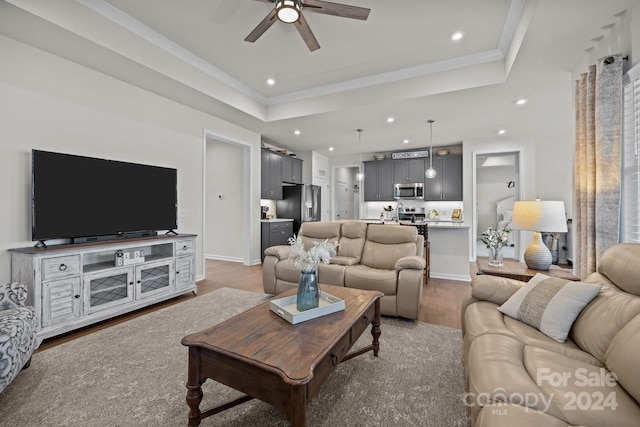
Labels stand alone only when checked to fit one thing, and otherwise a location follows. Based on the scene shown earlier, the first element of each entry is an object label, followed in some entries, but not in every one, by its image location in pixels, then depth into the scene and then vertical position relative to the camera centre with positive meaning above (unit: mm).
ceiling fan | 2111 +1596
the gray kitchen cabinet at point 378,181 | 7359 +850
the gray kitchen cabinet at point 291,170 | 6621 +1061
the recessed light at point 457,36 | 2902 +1891
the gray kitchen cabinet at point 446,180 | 6566 +759
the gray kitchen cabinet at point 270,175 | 5973 +834
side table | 2346 -545
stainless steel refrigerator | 6504 +198
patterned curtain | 2201 +428
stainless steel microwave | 6949 +519
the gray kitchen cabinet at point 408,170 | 7004 +1068
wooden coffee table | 1191 -684
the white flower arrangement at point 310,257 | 1819 -300
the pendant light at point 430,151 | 5113 +1460
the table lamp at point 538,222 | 2371 -98
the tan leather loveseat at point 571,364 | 976 -705
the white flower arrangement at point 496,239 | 2666 -272
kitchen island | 4477 -677
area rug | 1560 -1167
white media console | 2398 -666
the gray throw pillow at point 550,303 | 1550 -568
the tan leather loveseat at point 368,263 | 2871 -627
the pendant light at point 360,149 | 5743 +1647
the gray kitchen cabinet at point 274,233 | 5898 -469
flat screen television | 2631 +173
